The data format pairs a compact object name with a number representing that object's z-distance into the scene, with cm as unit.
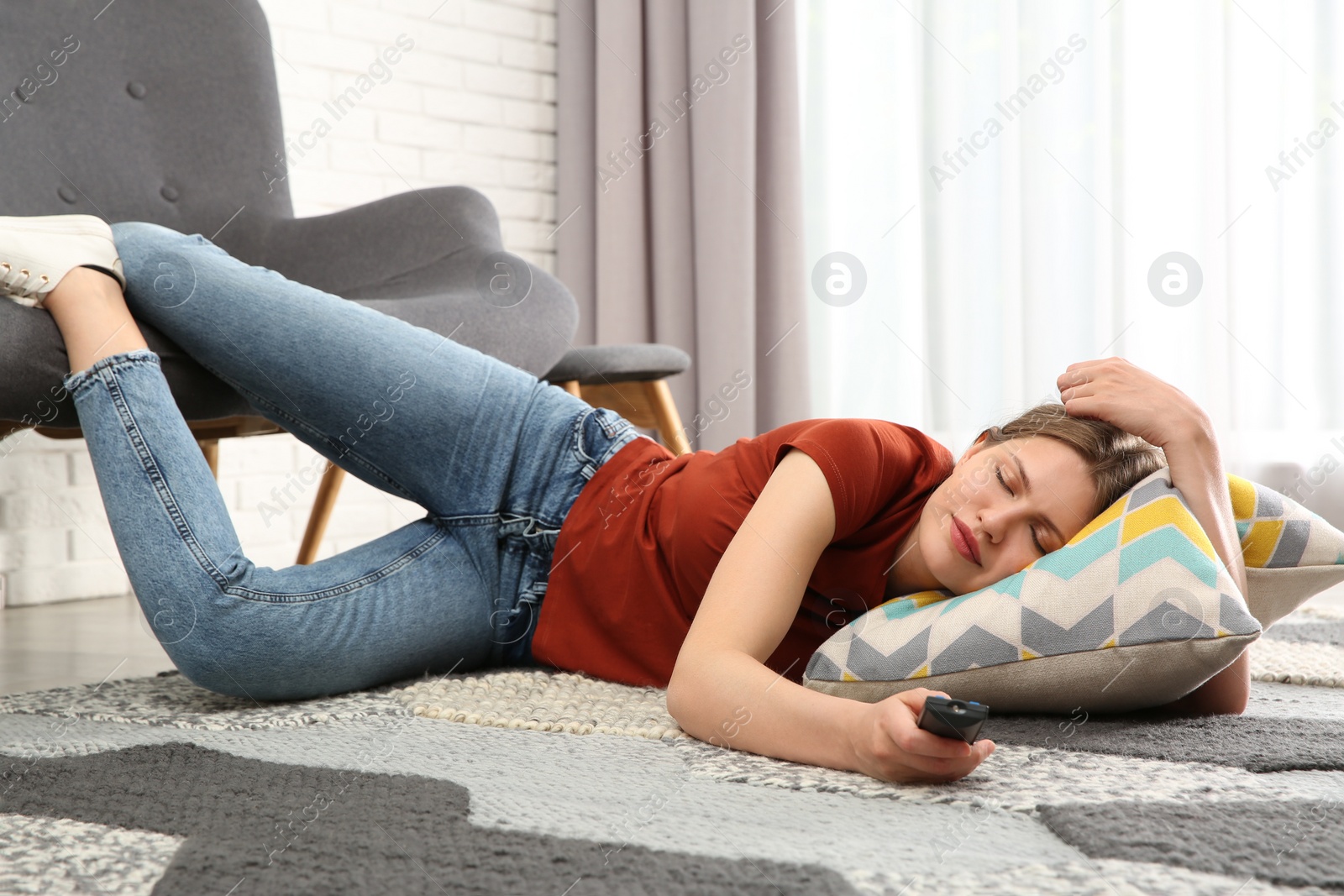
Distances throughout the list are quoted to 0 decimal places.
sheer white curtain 200
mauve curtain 245
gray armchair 139
